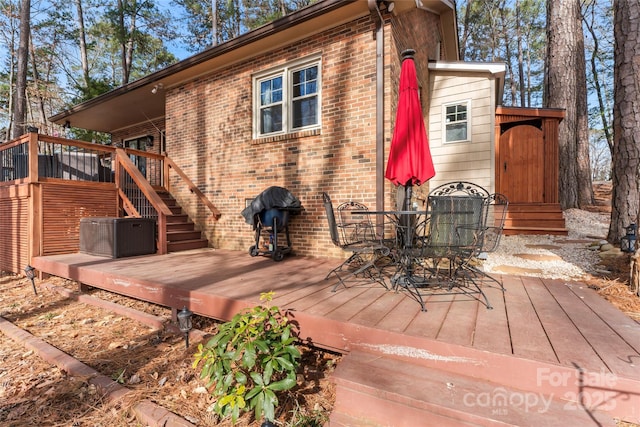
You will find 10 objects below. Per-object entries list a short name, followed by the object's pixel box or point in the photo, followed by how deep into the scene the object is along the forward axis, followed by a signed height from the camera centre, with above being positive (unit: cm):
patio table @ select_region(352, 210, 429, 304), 271 -52
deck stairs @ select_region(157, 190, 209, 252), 597 -43
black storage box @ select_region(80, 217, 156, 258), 491 -44
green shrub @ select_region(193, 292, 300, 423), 164 -89
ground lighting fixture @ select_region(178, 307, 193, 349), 255 -93
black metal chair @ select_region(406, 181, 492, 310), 261 -25
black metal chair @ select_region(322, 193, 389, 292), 306 -37
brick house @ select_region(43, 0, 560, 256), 454 +194
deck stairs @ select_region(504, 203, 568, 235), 652 -21
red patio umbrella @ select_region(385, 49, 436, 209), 320 +75
